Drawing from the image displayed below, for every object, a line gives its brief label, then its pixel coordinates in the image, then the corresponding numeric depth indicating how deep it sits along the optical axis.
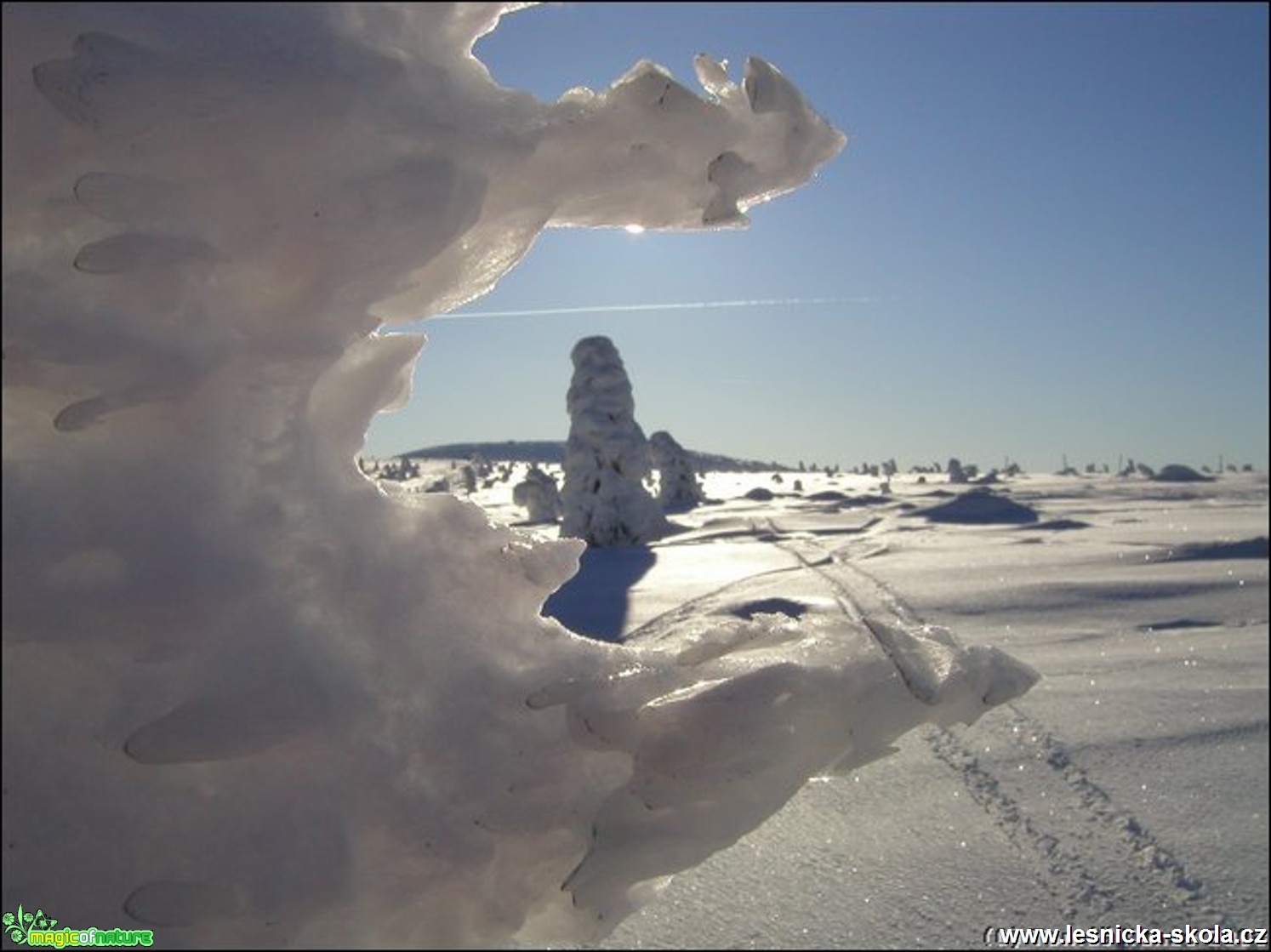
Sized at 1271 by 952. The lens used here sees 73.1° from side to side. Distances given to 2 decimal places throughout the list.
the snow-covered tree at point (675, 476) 16.61
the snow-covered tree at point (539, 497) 15.30
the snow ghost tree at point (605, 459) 10.72
